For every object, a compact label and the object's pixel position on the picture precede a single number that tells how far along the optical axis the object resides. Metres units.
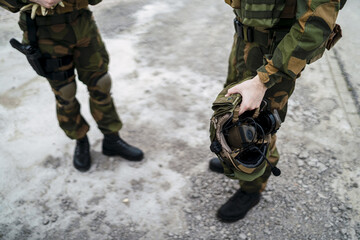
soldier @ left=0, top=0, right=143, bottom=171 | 1.78
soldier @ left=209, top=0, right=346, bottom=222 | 1.15
